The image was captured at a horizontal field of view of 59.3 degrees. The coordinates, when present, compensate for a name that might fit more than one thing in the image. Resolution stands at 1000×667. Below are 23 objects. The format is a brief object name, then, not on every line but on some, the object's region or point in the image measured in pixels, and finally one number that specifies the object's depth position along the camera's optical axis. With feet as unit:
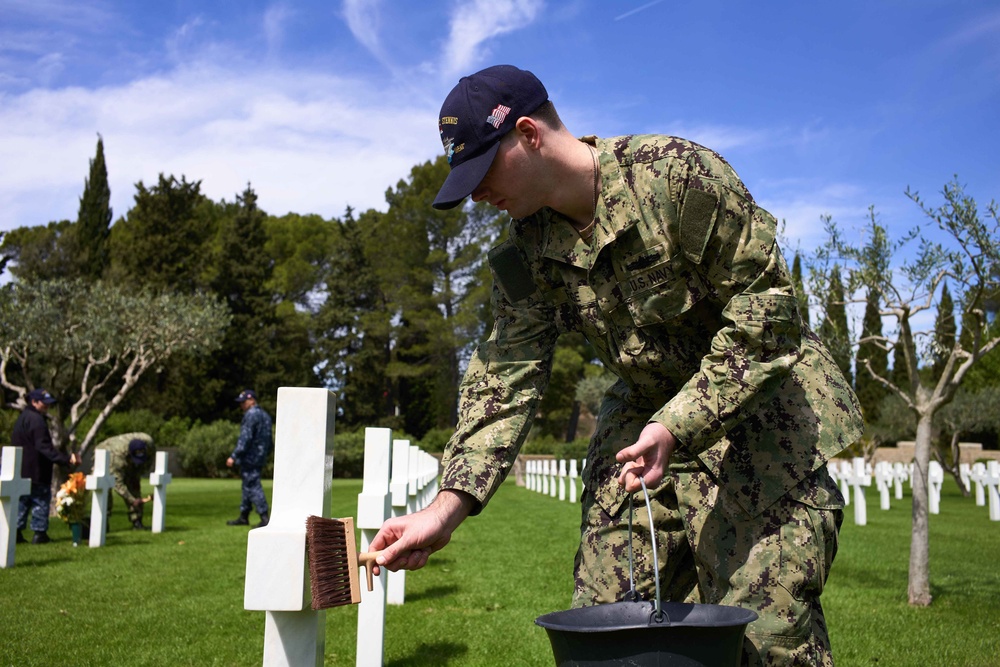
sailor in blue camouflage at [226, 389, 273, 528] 48.21
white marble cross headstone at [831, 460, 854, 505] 57.62
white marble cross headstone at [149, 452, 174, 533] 46.11
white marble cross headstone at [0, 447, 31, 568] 31.17
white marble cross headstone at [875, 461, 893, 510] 65.85
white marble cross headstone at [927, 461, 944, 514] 61.98
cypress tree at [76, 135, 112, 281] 162.61
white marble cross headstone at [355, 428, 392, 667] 15.67
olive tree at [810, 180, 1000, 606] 25.05
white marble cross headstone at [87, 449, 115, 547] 38.17
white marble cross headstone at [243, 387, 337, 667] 7.01
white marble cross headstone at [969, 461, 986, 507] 63.55
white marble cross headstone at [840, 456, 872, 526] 50.80
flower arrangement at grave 38.75
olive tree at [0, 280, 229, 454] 84.28
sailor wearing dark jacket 41.04
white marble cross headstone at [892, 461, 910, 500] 80.95
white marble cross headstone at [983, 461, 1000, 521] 57.06
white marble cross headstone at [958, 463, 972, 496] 88.28
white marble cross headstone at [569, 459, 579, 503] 72.84
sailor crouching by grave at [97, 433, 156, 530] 47.85
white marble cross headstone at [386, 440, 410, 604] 22.49
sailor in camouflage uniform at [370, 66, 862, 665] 8.09
